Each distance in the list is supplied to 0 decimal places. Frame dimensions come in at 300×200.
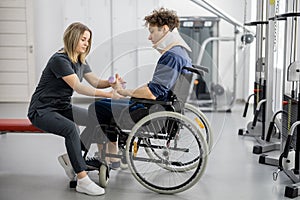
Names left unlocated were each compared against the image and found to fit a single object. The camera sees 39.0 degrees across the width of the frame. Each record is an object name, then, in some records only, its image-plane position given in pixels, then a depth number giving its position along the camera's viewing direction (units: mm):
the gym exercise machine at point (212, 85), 6137
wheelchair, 2738
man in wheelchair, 2773
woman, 2826
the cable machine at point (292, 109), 2893
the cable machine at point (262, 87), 3912
